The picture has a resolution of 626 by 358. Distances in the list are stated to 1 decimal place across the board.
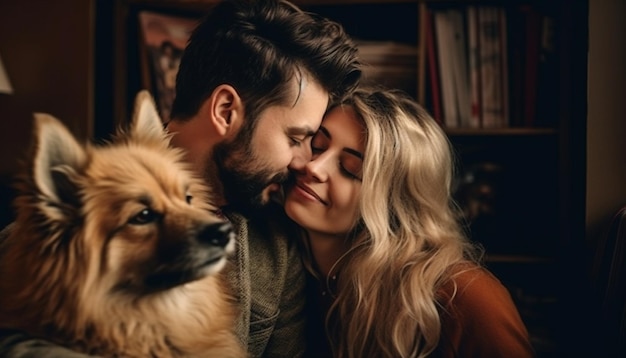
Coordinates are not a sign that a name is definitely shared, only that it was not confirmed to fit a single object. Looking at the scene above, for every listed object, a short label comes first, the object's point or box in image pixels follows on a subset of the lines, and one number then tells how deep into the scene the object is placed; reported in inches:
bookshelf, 96.0
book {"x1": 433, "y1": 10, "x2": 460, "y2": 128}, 102.4
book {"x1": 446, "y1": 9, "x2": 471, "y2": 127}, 102.3
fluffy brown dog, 46.5
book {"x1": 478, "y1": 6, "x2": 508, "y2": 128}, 101.3
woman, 63.4
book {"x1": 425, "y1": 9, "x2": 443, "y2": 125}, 102.9
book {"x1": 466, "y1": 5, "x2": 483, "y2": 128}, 101.6
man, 68.5
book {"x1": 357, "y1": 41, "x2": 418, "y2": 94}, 105.0
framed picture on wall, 104.5
